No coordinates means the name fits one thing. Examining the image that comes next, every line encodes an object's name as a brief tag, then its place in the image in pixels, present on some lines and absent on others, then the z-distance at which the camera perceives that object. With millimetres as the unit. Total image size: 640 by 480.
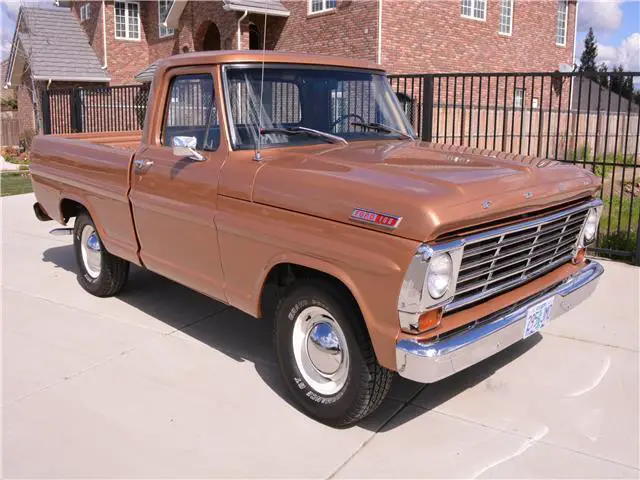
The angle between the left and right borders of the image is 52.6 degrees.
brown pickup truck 3250
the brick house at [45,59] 25172
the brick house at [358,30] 18781
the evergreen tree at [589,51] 90688
